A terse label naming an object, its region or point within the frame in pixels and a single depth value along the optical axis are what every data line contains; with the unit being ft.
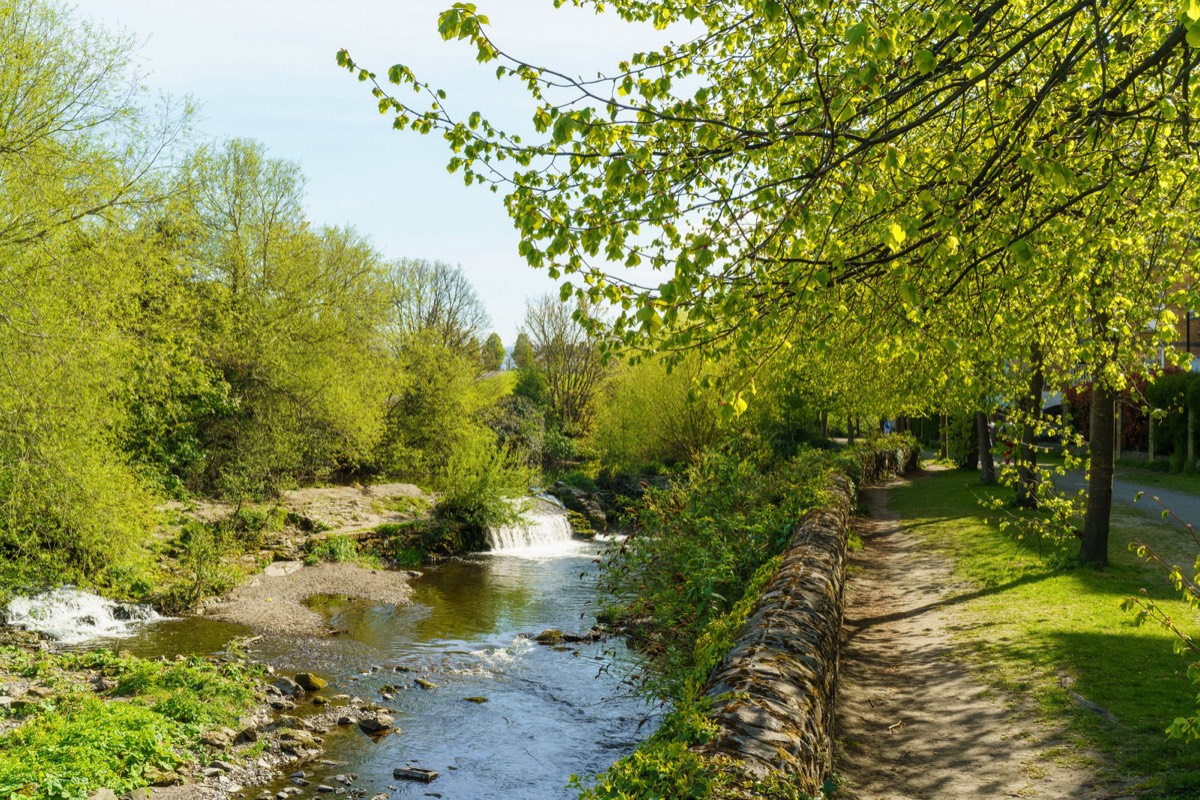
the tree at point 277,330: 77.30
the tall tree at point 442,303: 149.69
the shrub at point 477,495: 81.46
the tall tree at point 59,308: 40.98
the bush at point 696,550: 23.91
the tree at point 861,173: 13.88
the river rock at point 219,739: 28.94
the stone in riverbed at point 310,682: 36.52
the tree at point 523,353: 174.50
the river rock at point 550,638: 45.65
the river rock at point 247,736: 29.84
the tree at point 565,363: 162.30
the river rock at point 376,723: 32.01
